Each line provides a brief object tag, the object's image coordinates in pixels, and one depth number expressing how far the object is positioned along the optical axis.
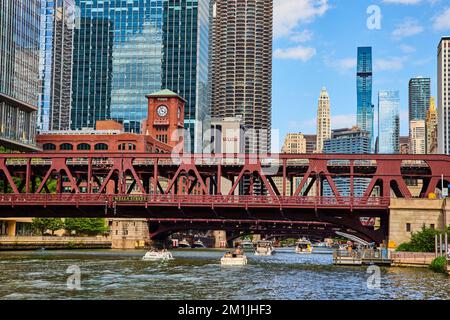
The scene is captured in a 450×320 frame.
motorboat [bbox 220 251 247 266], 92.79
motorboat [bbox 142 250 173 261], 105.25
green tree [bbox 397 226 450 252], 84.12
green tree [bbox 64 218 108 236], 169.34
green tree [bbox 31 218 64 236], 160.43
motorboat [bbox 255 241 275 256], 176.20
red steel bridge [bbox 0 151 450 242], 93.56
